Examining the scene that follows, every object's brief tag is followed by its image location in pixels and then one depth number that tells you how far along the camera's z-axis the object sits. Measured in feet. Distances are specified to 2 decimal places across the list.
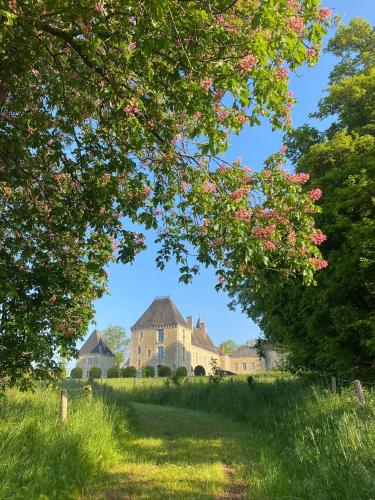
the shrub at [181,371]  175.17
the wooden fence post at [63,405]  28.14
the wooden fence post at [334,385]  34.61
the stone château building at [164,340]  217.97
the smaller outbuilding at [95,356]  235.61
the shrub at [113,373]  177.90
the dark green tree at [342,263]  36.45
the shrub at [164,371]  178.18
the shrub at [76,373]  198.07
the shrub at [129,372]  177.49
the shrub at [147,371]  174.37
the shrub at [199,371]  233.55
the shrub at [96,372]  185.09
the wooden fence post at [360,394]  25.73
